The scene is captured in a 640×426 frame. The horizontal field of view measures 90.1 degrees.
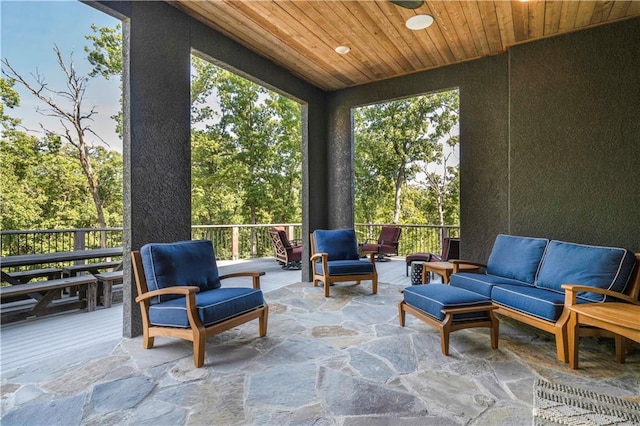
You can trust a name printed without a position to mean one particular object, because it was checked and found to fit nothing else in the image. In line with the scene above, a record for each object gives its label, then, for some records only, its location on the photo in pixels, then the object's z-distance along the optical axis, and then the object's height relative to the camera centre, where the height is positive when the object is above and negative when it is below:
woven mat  1.71 -1.12
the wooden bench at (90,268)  4.27 -0.71
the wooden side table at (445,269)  3.68 -0.65
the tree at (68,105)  7.20 +2.73
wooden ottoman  2.52 -0.79
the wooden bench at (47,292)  3.29 -0.83
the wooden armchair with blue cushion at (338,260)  4.31 -0.66
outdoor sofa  2.56 -0.61
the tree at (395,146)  10.71 +2.37
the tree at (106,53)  8.50 +4.49
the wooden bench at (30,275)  3.86 -0.73
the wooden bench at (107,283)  3.99 -0.84
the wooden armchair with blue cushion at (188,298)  2.37 -0.67
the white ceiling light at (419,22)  3.26 +2.01
